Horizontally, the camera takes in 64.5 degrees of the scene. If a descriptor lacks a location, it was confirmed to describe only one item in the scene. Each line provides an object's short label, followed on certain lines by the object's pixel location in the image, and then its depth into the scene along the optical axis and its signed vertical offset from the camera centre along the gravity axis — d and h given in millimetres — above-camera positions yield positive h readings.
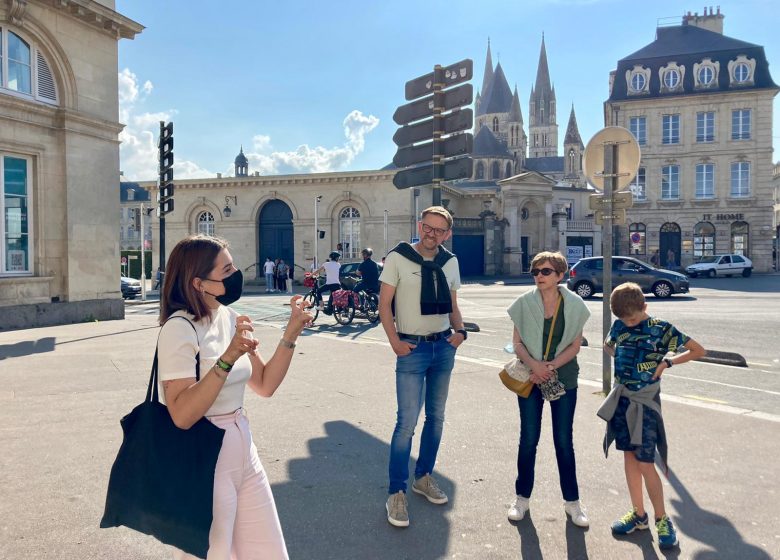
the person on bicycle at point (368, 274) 13922 -168
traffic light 14258 +2260
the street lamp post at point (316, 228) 33300 +2104
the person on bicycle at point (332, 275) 14469 -194
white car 35312 -40
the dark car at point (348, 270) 20484 -112
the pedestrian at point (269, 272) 29422 -241
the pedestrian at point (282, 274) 30203 -348
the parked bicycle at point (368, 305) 14232 -882
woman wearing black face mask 2168 -396
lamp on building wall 35850 +3424
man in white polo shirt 3758 -432
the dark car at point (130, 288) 23391 -789
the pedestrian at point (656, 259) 40238 +429
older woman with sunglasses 3646 -553
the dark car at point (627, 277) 20516 -392
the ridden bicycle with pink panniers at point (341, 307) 13875 -906
